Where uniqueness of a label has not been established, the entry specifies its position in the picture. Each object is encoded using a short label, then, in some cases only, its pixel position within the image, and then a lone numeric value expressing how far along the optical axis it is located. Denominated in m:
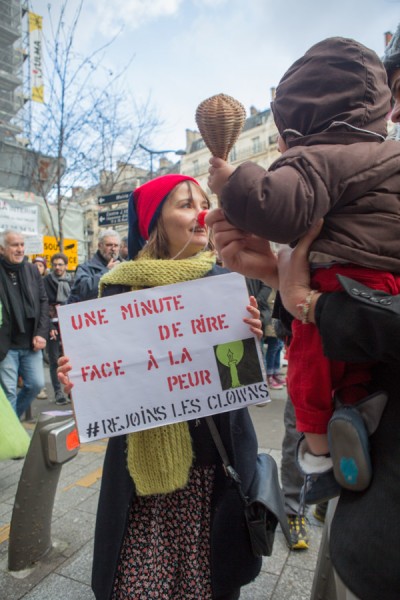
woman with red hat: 1.51
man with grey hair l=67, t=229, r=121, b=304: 3.74
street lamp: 12.11
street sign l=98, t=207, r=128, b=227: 9.52
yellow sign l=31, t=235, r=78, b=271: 10.63
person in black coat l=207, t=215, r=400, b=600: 0.72
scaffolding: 13.05
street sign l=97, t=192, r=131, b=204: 9.52
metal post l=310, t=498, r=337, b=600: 1.36
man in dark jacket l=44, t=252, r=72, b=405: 6.26
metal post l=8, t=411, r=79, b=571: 2.42
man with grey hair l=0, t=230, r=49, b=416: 4.59
